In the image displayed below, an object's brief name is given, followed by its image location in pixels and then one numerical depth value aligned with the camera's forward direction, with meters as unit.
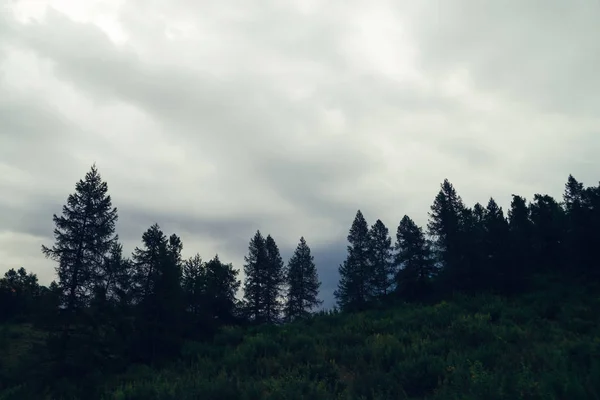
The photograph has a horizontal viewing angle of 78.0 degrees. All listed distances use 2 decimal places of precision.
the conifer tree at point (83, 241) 21.72
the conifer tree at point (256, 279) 45.97
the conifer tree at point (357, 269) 47.44
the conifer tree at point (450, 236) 34.47
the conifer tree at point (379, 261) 46.41
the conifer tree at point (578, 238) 37.25
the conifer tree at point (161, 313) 20.79
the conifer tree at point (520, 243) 33.86
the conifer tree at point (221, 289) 36.40
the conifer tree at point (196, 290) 34.81
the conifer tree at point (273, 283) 46.62
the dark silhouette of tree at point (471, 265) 33.38
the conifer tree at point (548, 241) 40.88
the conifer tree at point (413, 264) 38.97
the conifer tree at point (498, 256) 32.94
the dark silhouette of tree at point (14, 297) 39.77
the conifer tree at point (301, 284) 49.75
